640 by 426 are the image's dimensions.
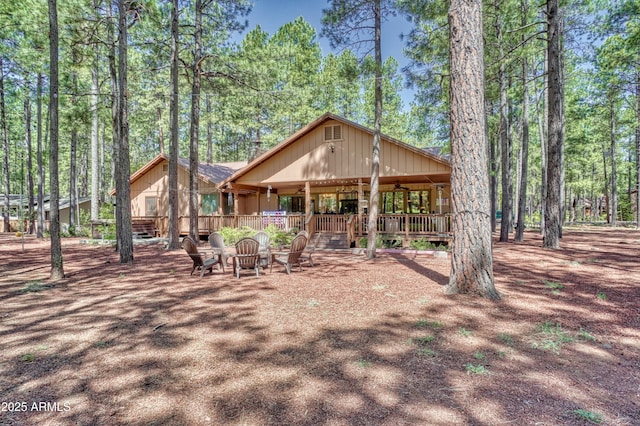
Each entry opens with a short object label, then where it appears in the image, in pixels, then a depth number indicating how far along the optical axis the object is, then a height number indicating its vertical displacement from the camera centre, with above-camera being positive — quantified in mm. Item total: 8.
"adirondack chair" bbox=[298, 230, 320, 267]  8938 -1403
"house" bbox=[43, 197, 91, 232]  27786 +888
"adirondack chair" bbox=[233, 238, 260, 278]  7336 -976
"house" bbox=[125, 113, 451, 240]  13070 +1439
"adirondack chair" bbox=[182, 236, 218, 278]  7344 -1020
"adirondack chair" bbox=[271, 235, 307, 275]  7824 -1042
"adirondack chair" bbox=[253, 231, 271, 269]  8406 -985
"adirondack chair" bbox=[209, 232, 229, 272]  8035 -909
